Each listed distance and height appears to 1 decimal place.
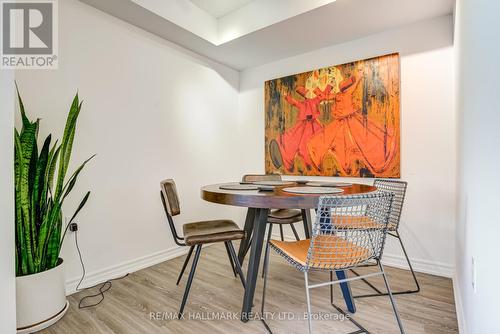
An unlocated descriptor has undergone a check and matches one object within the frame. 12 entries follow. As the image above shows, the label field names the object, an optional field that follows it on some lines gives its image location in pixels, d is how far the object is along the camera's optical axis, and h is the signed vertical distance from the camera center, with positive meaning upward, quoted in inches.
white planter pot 61.2 -34.2
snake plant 61.4 -9.6
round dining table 57.7 -9.5
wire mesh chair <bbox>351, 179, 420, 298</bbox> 81.0 -15.6
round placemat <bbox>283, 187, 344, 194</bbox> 64.1 -7.6
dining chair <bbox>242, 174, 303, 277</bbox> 97.7 -21.2
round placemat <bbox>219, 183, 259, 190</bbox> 74.8 -7.8
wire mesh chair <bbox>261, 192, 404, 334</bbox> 50.2 -17.5
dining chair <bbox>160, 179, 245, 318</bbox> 72.3 -21.2
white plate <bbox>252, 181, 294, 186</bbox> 90.4 -7.7
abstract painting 104.4 +18.2
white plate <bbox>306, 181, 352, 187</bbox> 82.7 -7.6
